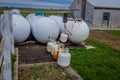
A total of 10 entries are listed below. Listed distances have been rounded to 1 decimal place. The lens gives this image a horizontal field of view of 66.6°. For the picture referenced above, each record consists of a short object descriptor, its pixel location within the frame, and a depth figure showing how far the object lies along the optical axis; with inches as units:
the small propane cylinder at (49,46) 130.2
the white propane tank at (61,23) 175.4
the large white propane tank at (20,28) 149.8
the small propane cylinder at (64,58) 103.3
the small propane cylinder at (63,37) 168.3
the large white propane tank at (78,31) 163.0
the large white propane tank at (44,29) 157.9
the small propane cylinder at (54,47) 120.9
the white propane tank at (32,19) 173.4
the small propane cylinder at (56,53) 115.2
